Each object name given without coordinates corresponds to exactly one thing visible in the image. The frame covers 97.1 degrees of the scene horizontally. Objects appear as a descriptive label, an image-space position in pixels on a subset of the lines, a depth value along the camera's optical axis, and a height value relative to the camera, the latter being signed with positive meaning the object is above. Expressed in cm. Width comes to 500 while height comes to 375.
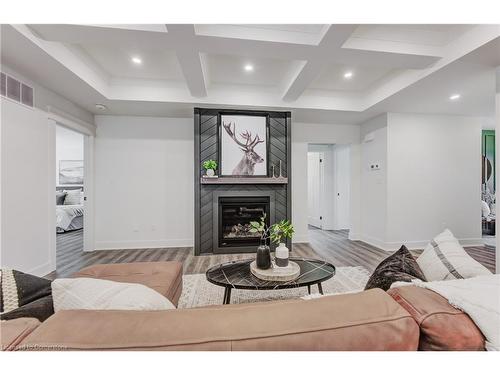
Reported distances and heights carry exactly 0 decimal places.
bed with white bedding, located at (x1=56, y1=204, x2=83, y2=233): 548 -80
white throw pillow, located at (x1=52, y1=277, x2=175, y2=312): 80 -42
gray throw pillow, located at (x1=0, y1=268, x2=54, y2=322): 83 -47
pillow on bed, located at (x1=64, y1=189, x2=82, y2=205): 647 -31
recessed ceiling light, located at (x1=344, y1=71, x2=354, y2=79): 320 +166
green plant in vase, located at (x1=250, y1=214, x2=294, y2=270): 190 -60
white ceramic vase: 190 -60
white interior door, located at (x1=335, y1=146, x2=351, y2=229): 566 -8
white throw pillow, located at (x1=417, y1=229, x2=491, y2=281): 106 -38
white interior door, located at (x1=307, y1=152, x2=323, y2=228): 624 +0
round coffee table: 166 -73
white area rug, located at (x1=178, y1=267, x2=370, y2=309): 216 -111
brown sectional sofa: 57 -39
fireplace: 382 -53
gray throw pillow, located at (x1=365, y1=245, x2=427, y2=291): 110 -44
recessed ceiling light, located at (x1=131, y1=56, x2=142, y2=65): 280 +163
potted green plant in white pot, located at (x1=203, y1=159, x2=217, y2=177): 365 +33
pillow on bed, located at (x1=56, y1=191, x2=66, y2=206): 651 -35
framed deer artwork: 384 +74
